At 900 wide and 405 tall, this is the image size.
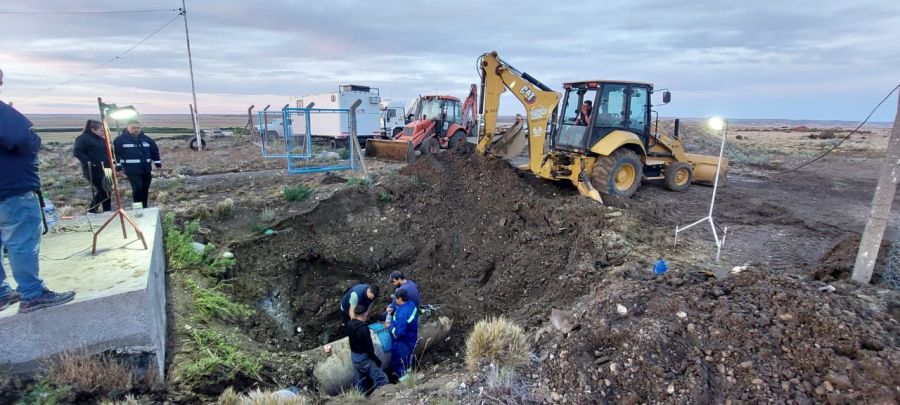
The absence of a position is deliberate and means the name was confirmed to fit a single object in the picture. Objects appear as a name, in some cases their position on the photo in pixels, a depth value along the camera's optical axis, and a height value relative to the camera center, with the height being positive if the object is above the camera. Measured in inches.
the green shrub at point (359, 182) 402.6 -64.2
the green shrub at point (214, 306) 207.2 -90.3
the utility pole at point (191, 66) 807.7 +62.9
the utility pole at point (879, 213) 172.4 -33.4
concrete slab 136.9 -64.7
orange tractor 692.1 -29.8
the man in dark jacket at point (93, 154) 287.1 -32.9
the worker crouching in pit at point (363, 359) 191.6 -102.1
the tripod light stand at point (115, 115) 190.4 -5.9
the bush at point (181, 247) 248.8 -78.7
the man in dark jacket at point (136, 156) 292.8 -34.6
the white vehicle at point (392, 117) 1007.6 -18.8
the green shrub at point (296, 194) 374.7 -69.7
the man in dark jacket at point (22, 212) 131.9 -32.8
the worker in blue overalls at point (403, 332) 203.9 -97.2
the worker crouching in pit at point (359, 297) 200.7 -81.1
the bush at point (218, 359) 158.7 -89.7
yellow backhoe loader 384.5 -11.9
